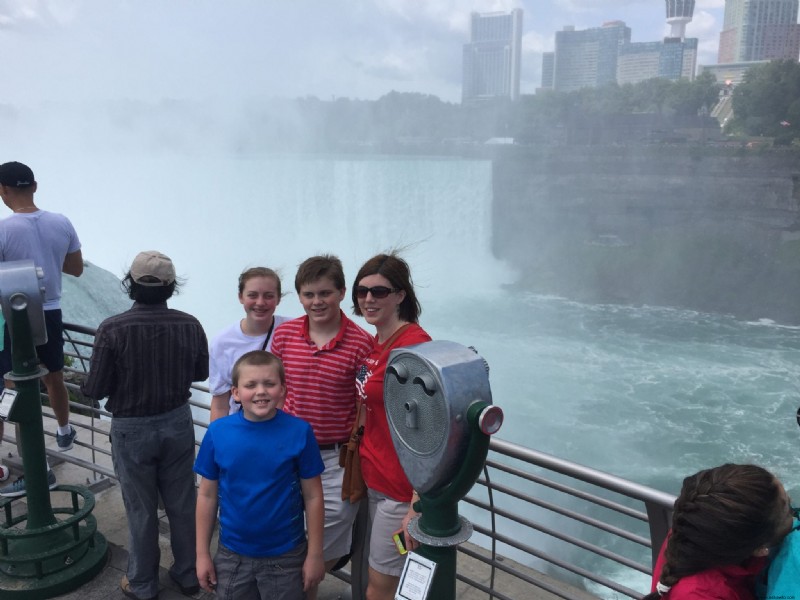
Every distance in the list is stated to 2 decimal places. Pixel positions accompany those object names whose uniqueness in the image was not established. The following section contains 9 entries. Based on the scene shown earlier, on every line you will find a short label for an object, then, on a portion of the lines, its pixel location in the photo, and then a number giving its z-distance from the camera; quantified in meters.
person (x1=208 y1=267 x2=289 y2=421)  2.91
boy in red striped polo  2.54
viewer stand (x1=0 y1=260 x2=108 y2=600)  2.85
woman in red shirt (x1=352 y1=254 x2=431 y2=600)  2.35
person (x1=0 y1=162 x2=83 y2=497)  3.70
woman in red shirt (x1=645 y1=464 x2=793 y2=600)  1.56
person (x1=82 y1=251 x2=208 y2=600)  2.74
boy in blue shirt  2.33
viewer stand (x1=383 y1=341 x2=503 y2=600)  1.79
